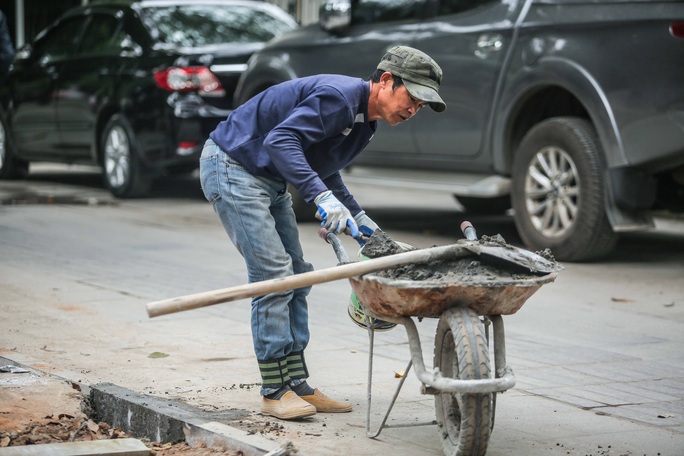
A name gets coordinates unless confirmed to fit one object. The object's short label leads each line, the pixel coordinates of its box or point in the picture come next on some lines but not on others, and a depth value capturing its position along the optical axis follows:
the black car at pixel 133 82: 24.14
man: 9.41
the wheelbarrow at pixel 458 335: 8.45
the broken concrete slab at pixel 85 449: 8.70
